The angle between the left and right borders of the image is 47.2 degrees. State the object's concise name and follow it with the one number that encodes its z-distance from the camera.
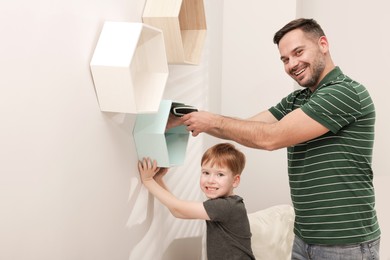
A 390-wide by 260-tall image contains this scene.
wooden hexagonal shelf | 1.37
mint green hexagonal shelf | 1.35
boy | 1.46
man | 1.35
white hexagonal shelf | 1.09
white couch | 1.93
